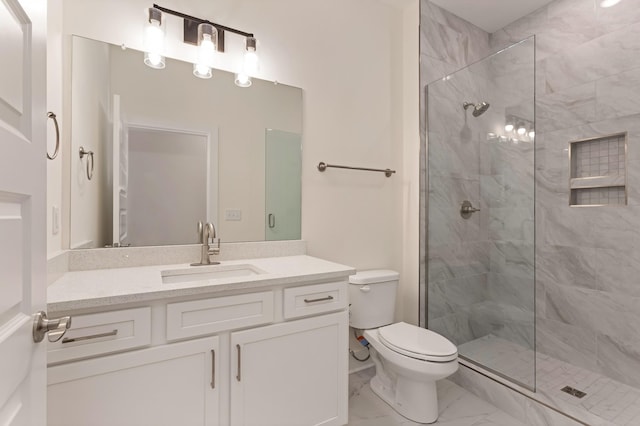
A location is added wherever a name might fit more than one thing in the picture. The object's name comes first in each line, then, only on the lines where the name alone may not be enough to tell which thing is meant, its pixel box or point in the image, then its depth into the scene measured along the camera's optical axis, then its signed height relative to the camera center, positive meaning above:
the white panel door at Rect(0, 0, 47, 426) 0.54 +0.01
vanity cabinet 0.99 -0.55
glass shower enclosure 1.96 +0.01
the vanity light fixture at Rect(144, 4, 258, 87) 1.54 +0.90
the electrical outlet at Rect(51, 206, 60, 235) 1.27 -0.03
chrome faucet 1.59 -0.17
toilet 1.61 -0.73
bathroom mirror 1.46 +0.31
